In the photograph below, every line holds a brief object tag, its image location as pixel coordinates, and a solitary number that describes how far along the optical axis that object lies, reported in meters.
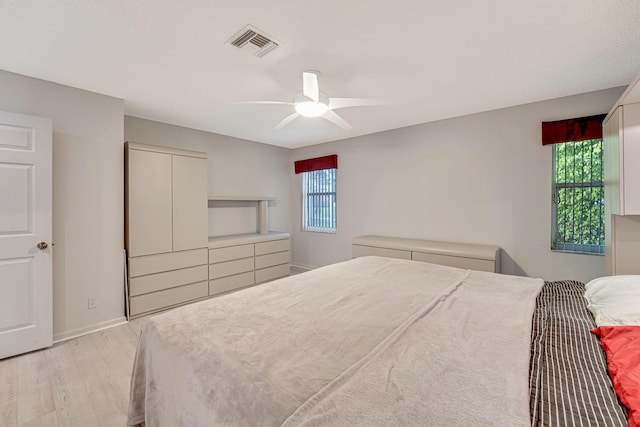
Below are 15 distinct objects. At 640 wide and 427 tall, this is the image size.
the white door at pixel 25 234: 2.27
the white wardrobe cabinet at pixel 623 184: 2.04
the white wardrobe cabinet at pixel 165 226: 3.11
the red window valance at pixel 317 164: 4.79
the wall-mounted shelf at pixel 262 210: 4.72
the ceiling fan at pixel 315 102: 2.03
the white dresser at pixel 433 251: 3.02
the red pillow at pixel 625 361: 0.82
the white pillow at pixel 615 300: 1.33
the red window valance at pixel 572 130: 2.70
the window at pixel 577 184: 2.75
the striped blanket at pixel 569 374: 0.80
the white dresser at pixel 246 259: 3.90
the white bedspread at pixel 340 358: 0.84
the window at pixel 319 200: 4.98
